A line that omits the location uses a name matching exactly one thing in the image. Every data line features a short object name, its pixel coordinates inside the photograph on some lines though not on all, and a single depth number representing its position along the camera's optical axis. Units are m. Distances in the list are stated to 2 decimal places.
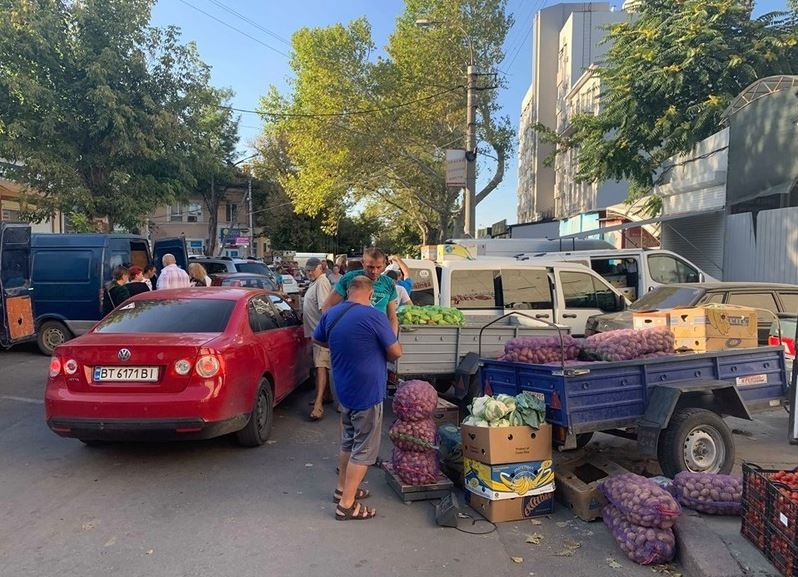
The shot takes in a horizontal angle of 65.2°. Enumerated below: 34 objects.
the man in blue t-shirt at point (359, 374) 4.26
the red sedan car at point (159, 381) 5.09
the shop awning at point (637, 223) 16.20
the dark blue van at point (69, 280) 10.79
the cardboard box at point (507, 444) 4.27
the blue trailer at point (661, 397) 4.54
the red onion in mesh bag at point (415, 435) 4.65
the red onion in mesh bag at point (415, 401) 4.70
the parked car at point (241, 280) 14.38
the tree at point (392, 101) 28.86
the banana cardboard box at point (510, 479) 4.29
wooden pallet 4.66
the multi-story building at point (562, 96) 31.16
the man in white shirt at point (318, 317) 7.08
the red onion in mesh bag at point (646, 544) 3.75
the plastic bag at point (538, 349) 4.94
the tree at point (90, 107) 14.70
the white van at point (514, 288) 8.00
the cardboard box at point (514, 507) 4.31
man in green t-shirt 5.74
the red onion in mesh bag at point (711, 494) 4.09
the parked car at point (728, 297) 8.20
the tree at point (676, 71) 15.87
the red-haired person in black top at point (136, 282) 9.46
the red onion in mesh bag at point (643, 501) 3.79
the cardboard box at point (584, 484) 4.38
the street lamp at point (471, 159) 18.28
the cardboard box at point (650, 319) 6.16
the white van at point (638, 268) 11.70
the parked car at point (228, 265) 18.14
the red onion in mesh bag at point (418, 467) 4.68
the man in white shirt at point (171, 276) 10.22
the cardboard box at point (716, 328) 5.48
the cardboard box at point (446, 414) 5.90
